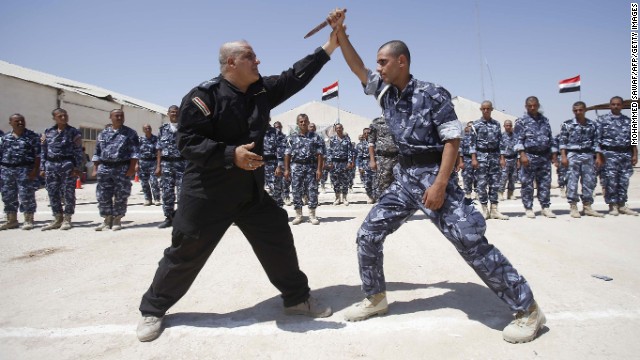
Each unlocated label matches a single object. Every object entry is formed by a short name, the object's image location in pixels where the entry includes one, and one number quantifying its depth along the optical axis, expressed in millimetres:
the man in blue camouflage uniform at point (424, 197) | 2438
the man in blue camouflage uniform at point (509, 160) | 9984
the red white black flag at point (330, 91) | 20266
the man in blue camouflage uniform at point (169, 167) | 7074
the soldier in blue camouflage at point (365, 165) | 10859
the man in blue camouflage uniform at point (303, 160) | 7727
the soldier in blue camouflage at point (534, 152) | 7145
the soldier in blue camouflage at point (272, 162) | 8695
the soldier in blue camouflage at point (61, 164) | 6934
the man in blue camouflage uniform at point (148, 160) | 10656
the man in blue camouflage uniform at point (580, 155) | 7321
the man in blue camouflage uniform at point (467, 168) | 10695
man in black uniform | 2504
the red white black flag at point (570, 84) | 14438
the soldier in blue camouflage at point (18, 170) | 7199
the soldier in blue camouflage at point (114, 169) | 6910
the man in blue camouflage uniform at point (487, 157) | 7387
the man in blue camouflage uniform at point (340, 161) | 10422
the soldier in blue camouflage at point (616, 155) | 7238
